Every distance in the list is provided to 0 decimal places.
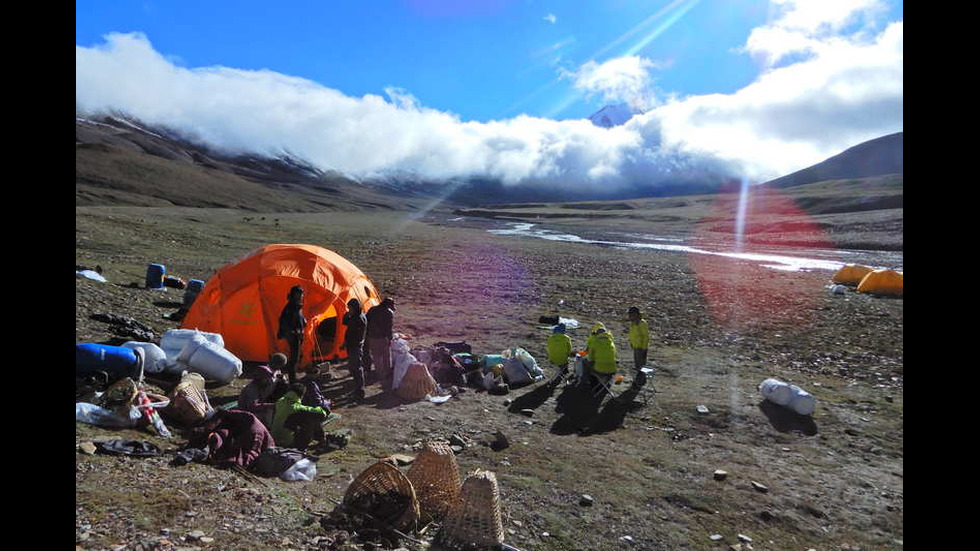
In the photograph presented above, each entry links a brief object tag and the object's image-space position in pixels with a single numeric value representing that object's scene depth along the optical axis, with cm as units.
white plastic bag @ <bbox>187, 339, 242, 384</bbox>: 838
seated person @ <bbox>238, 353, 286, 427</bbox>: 667
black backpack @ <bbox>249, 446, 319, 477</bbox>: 557
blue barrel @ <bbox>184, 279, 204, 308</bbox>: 1264
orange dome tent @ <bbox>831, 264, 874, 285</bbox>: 2208
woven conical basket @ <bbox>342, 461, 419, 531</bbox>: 463
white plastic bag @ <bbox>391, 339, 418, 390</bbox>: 889
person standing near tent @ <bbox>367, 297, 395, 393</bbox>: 912
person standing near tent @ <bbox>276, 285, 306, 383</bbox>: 872
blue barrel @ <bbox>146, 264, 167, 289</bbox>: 1458
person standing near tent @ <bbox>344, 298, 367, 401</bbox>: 864
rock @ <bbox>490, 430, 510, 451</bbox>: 696
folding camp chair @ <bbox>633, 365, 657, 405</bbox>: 930
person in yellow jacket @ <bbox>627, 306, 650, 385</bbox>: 1016
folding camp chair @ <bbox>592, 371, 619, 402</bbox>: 901
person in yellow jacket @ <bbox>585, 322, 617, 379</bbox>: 896
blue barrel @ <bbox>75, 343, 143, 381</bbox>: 660
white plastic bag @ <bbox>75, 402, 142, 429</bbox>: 597
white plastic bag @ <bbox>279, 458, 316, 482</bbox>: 554
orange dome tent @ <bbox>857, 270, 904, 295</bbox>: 1953
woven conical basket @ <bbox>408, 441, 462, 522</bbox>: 495
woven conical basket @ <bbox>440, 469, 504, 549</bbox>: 448
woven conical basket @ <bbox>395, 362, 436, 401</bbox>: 862
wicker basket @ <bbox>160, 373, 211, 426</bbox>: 668
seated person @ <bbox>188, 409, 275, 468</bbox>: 556
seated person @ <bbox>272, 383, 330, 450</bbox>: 639
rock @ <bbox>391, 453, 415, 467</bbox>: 619
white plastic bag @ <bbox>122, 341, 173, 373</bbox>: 794
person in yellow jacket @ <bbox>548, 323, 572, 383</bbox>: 984
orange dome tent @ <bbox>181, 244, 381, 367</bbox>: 984
